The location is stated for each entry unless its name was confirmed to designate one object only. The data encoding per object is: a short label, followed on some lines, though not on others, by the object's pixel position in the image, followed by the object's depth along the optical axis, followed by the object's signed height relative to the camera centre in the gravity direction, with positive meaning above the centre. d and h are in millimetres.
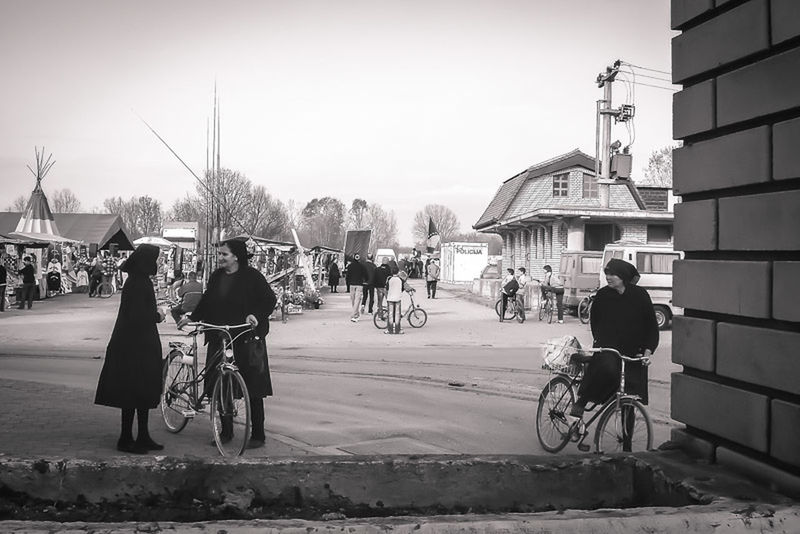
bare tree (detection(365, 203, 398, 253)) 135750 +6568
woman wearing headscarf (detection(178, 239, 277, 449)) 7465 -315
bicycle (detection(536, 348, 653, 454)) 6641 -1218
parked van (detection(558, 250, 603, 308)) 26141 -172
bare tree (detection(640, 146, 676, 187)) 66500 +8063
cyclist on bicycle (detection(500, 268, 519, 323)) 24219 -577
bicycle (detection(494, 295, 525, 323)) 24484 -1117
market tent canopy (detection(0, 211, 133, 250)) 46938 +2068
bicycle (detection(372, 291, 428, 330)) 22391 -1293
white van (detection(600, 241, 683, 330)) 23047 +54
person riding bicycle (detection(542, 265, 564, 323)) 24844 -504
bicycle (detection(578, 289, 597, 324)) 24572 -1150
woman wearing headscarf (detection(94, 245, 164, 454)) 7133 -780
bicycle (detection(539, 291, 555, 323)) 25172 -1136
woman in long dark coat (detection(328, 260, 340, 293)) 44188 -462
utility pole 28828 +5211
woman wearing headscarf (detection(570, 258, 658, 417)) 6891 -534
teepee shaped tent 38938 +2110
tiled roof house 33406 +2216
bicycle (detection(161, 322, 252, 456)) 7242 -1153
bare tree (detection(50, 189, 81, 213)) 117306 +8452
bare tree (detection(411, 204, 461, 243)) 129500 +6348
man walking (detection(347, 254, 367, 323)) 24047 -358
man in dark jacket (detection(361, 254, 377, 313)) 24203 -300
